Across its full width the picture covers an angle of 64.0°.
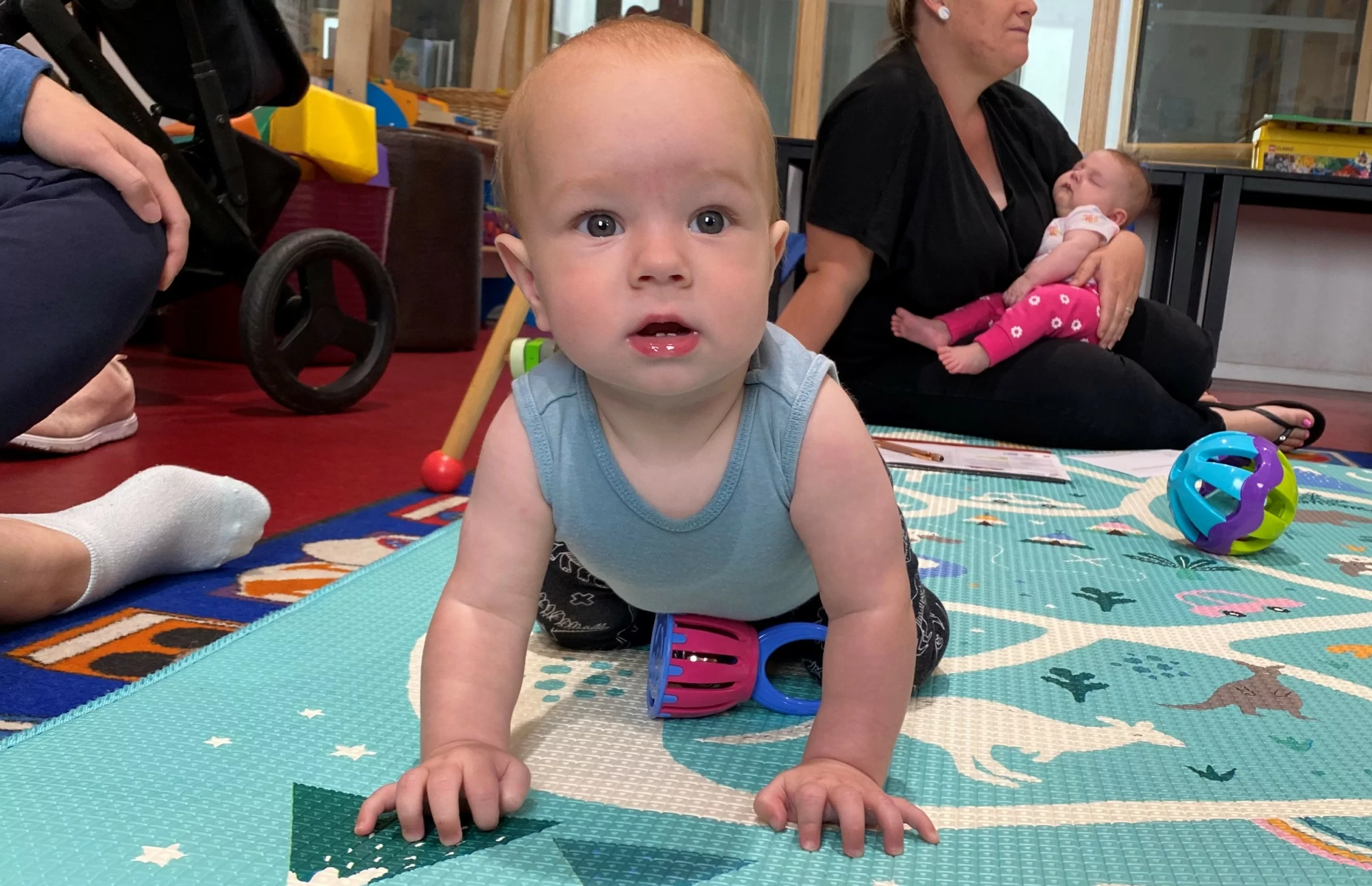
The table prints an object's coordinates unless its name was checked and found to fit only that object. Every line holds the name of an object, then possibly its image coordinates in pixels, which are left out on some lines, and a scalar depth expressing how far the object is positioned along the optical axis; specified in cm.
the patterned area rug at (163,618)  69
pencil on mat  148
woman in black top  153
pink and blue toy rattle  65
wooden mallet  127
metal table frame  247
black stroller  133
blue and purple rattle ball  106
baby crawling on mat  51
